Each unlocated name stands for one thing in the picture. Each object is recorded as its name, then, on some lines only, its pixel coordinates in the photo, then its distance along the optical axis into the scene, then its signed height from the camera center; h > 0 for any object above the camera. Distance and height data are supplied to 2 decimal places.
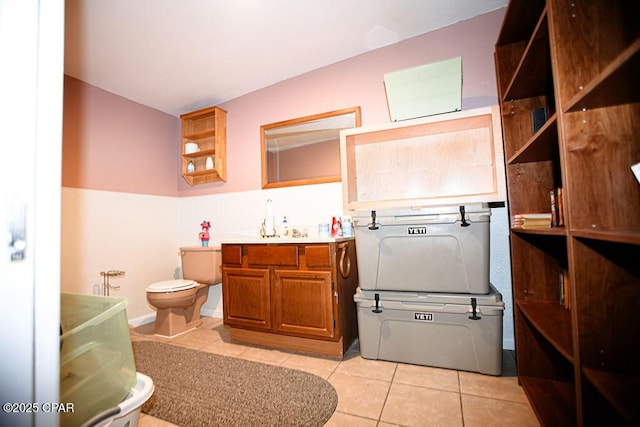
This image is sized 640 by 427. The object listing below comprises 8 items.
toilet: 2.26 -0.57
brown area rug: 1.25 -0.92
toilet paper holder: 2.42 -0.46
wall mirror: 2.38 +0.73
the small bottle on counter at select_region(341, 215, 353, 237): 2.17 -0.04
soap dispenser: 2.47 +0.01
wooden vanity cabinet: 1.79 -0.52
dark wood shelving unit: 0.76 +0.07
